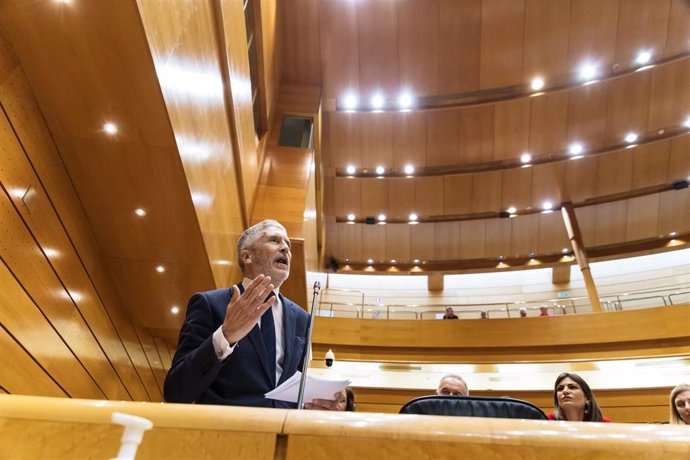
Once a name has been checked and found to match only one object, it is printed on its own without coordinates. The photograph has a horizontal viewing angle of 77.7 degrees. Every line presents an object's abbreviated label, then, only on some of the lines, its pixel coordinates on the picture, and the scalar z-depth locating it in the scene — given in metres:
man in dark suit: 1.18
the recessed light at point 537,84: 8.29
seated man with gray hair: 3.02
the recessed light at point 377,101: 8.69
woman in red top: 2.57
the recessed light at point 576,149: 9.30
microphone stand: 1.11
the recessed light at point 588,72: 8.03
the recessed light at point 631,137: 8.99
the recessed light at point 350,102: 8.75
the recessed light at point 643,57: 7.78
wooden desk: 0.75
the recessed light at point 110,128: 2.81
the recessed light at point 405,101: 8.69
